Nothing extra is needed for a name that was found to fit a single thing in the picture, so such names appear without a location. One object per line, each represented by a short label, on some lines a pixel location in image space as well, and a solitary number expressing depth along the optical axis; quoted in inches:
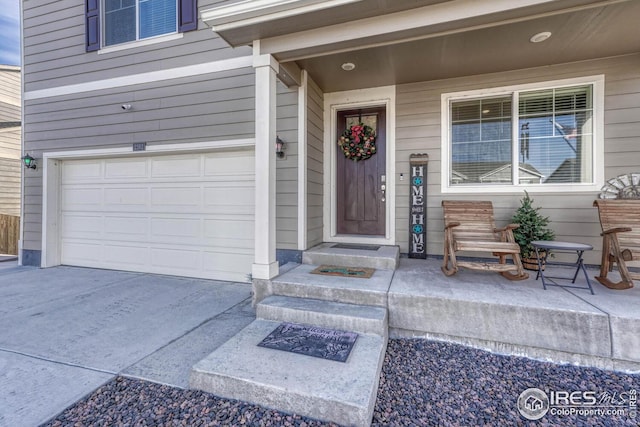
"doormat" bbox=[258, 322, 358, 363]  80.0
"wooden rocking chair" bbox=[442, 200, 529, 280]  111.3
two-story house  109.7
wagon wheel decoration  130.6
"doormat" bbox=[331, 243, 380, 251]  151.9
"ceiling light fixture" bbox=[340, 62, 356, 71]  136.3
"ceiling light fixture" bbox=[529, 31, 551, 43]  112.0
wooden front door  167.6
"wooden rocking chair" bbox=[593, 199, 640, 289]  102.0
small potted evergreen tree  131.1
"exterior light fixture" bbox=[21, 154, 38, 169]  197.8
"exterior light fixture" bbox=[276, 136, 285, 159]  146.7
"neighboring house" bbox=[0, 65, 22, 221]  300.4
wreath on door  167.3
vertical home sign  155.6
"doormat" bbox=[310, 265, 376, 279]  120.5
